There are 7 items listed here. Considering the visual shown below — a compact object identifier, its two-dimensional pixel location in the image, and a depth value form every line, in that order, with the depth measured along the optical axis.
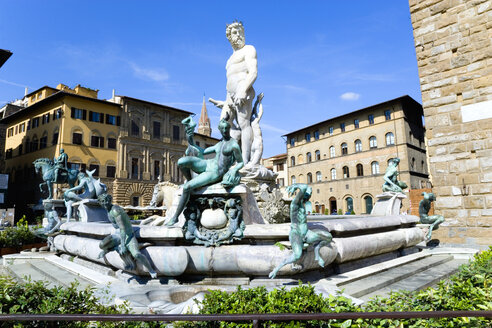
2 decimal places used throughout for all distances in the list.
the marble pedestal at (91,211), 7.71
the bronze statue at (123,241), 3.99
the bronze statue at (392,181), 8.21
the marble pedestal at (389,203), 7.90
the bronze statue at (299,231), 3.78
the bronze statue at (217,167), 4.41
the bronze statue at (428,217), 8.28
